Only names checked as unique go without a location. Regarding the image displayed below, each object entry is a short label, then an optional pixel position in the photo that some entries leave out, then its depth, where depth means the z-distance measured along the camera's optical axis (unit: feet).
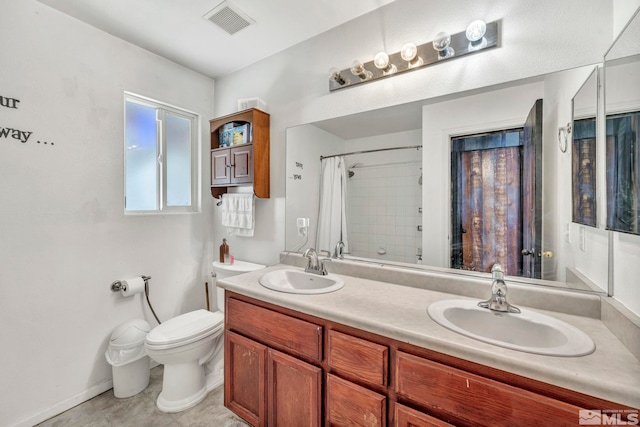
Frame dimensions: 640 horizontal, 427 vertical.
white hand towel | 7.16
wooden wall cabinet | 6.73
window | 6.99
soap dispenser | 7.79
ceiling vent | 5.31
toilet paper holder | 6.29
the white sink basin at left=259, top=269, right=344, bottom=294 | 5.06
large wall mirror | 3.81
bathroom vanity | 2.39
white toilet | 5.36
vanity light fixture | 4.19
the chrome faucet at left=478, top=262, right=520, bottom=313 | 3.54
